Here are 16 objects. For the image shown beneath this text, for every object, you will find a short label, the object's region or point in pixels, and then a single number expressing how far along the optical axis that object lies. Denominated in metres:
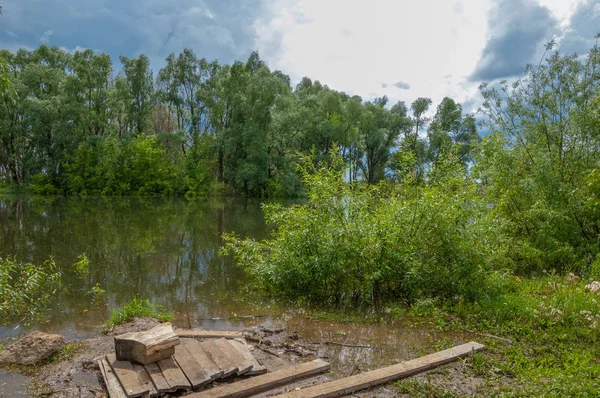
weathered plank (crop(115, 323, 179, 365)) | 4.73
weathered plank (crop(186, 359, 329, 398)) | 4.35
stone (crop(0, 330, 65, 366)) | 5.23
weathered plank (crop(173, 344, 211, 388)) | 4.55
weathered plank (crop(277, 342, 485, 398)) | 4.38
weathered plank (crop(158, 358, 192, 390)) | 4.46
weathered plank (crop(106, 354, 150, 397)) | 4.30
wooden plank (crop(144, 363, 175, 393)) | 4.38
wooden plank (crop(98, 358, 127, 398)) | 4.30
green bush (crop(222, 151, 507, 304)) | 7.56
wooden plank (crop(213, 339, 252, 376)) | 4.88
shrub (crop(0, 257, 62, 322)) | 7.26
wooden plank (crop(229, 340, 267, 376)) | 4.94
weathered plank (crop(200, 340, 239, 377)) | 4.79
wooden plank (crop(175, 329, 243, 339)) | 6.10
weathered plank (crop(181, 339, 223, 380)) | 4.70
